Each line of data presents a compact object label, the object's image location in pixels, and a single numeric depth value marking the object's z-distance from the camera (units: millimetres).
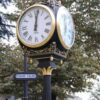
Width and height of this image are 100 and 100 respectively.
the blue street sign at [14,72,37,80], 6535
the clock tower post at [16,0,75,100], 5109
